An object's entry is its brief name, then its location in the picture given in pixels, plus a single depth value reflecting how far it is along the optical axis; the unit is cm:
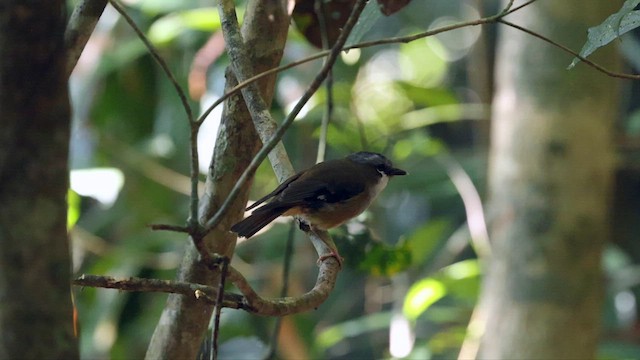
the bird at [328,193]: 552
